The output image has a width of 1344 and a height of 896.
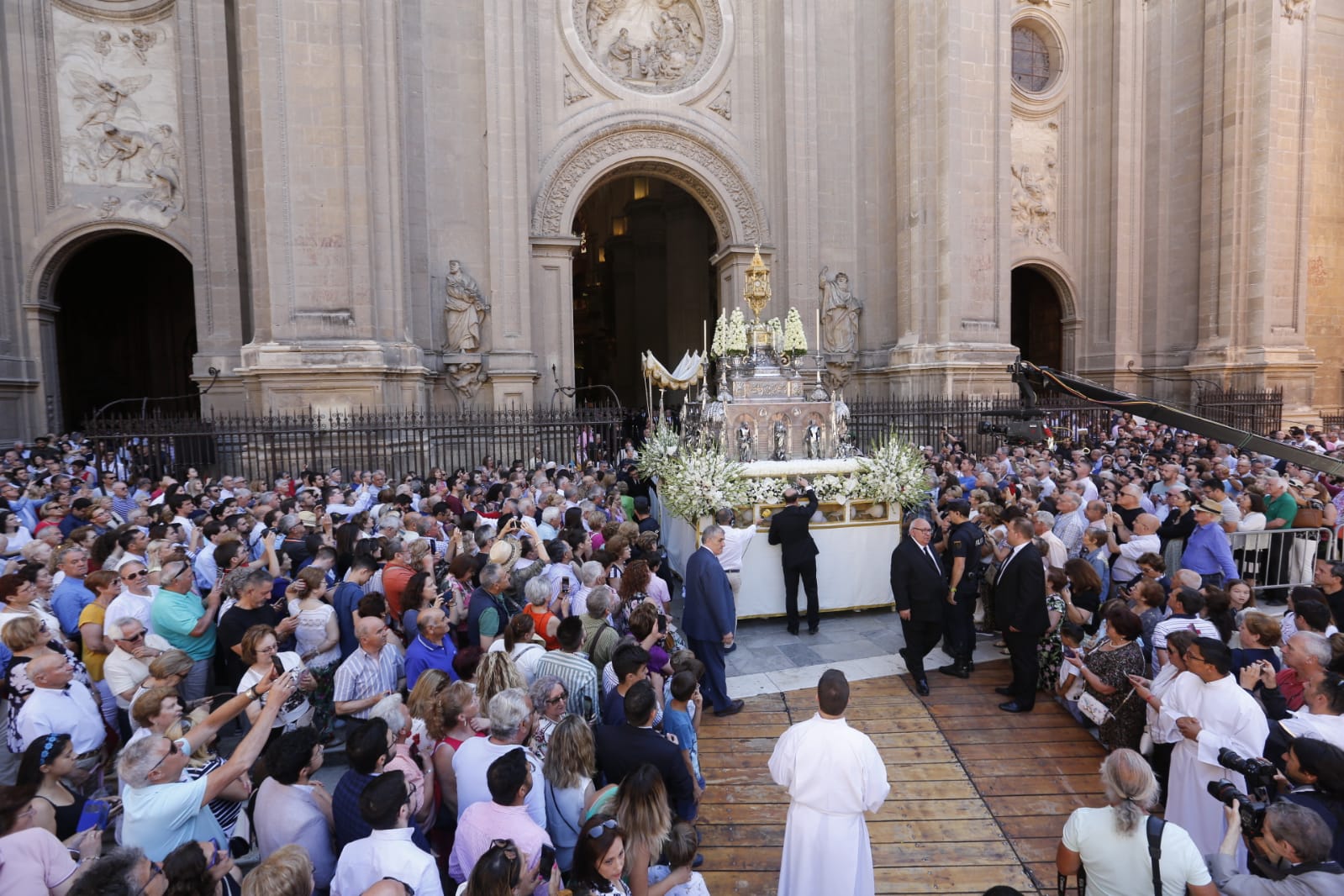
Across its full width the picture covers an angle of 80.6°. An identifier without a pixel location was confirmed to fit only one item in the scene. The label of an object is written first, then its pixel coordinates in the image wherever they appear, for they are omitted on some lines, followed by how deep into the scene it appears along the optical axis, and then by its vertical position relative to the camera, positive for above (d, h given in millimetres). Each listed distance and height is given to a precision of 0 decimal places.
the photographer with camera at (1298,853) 2785 -1698
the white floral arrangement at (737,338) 13023 +839
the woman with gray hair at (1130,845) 3107 -1865
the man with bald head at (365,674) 4902 -1763
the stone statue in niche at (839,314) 20766 +1884
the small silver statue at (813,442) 12586 -873
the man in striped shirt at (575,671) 4688 -1671
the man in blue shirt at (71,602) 5934 -1510
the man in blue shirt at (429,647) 5070 -1639
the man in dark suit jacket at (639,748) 4066 -1839
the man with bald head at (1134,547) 7117 -1515
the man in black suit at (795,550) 8578 -1769
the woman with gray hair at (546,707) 4285 -1715
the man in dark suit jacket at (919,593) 7016 -1836
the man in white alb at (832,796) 3766 -1954
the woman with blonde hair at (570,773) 3896 -1882
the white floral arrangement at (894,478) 9586 -1124
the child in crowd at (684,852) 3496 -2045
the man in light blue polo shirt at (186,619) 5504 -1542
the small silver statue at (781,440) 12545 -829
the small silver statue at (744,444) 12477 -873
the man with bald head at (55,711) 4086 -1623
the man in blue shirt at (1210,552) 7160 -1560
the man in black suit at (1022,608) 6477 -1848
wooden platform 4723 -2816
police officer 7426 -2025
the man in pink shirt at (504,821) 3387 -1856
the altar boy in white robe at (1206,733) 4062 -1824
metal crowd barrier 8633 -1956
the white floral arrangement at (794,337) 13430 +853
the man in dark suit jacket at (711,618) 6594 -1907
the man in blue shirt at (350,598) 5945 -1522
